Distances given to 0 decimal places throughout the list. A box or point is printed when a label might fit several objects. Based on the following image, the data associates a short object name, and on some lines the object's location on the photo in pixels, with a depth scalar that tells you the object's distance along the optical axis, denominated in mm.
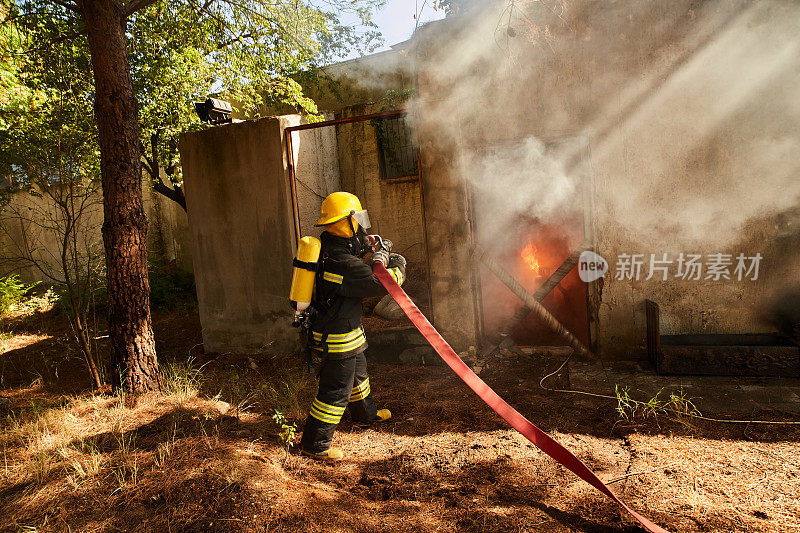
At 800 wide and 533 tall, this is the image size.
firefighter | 3664
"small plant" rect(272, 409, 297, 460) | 3840
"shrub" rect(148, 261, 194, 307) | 10688
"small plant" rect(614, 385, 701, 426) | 3977
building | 4863
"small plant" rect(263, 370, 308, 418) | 4541
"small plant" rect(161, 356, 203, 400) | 4961
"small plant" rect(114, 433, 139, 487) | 3312
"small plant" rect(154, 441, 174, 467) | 3504
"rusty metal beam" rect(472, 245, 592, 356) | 5531
